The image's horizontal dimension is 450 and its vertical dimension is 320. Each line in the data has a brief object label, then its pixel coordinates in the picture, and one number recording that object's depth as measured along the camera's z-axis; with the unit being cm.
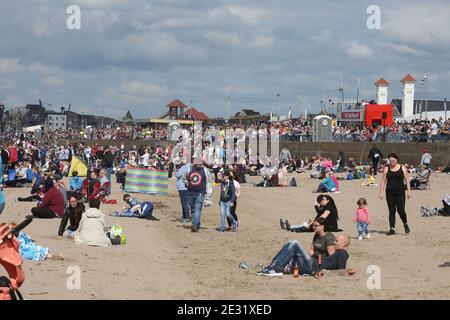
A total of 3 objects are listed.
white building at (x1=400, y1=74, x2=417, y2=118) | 5728
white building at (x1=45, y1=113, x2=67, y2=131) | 11738
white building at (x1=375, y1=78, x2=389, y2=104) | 5622
